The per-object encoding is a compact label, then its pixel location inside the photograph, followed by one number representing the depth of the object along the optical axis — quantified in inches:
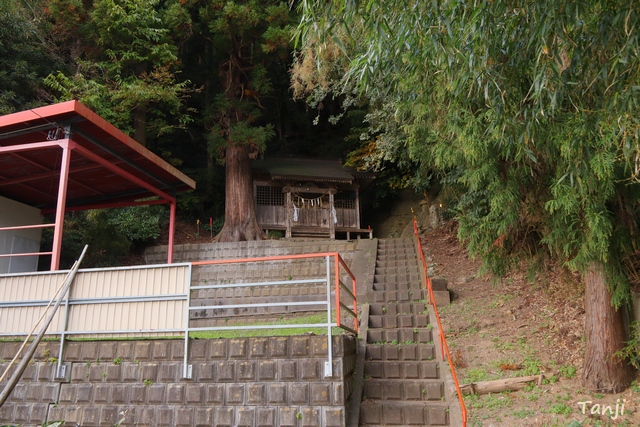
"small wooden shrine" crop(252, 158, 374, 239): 727.7
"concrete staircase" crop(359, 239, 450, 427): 244.8
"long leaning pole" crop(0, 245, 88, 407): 216.7
